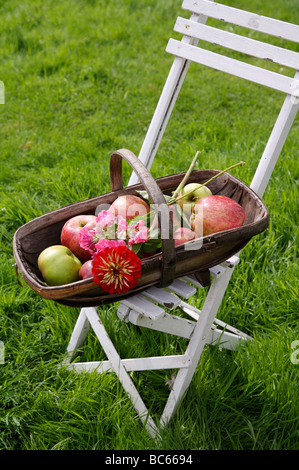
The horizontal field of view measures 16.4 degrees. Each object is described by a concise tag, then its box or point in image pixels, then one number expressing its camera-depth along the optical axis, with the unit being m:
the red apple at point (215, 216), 1.65
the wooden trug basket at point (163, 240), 1.54
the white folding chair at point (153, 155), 1.68
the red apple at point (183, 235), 1.63
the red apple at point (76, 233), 1.64
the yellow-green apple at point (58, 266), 1.59
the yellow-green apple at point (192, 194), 1.71
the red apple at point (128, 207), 1.66
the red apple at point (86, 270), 1.59
